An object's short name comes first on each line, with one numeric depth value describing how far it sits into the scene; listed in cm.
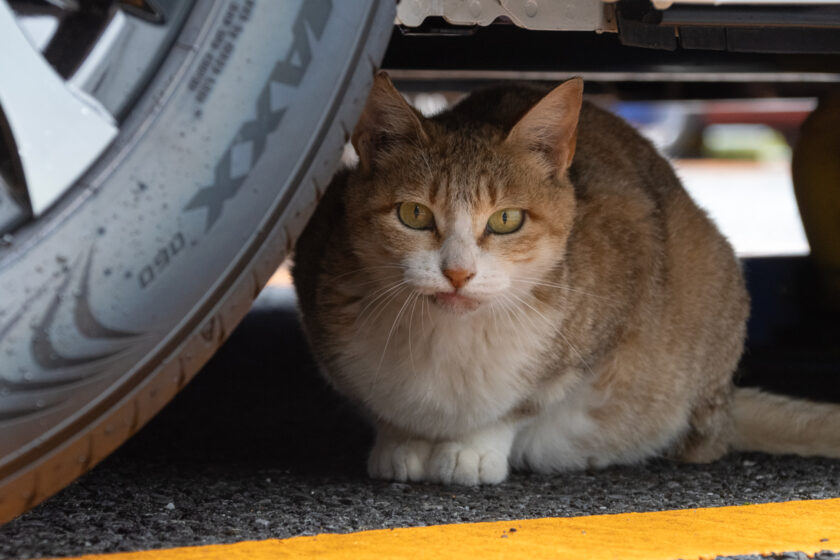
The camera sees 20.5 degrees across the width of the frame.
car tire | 82
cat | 98
